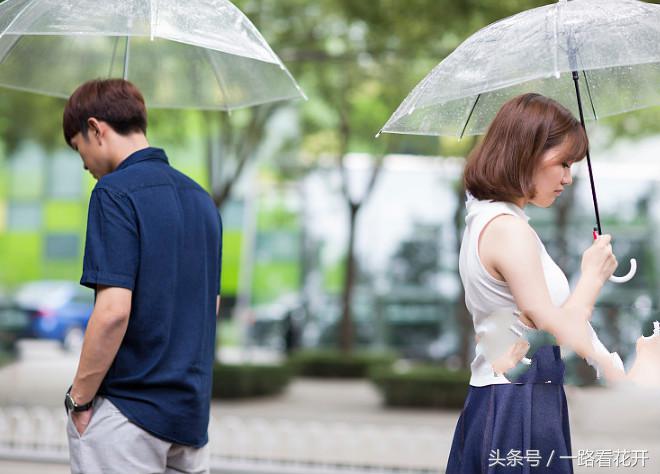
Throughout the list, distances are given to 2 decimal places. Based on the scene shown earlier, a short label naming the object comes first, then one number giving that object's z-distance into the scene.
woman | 4.85
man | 5.64
